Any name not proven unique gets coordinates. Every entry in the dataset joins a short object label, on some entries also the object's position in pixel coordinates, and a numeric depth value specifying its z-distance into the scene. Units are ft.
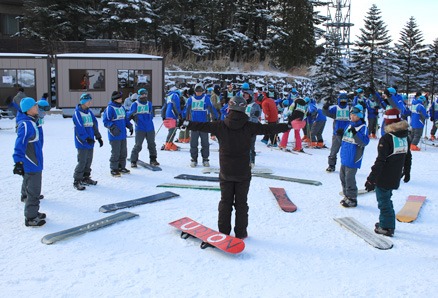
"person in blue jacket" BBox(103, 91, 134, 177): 27.17
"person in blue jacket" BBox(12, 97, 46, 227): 17.93
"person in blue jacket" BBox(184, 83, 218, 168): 31.96
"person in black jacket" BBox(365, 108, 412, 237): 17.60
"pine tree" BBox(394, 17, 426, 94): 136.15
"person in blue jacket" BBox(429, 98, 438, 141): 50.88
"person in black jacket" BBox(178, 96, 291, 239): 16.37
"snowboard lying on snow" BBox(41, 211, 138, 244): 16.63
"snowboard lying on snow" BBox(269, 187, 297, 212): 21.68
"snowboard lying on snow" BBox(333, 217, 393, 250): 16.96
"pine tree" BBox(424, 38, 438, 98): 133.29
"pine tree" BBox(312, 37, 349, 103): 106.22
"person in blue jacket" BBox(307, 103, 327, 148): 43.55
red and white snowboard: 15.56
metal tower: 122.31
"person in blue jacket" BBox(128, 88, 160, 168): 30.48
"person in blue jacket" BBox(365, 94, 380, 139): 49.88
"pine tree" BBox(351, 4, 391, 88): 125.70
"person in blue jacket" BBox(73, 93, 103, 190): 24.49
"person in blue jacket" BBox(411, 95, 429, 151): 42.52
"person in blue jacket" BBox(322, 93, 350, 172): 30.37
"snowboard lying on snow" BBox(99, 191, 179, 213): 20.79
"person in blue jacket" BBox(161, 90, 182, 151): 36.45
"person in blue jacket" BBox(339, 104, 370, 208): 22.16
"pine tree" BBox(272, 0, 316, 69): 105.29
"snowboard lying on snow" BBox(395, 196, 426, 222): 20.53
